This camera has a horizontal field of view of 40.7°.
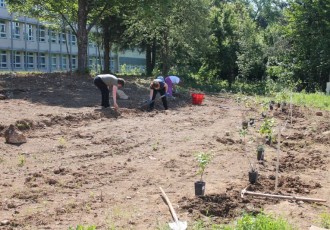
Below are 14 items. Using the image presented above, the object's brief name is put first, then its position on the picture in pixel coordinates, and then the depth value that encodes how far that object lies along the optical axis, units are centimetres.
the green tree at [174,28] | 2746
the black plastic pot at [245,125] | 1246
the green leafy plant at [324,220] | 522
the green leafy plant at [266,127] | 867
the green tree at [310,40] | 3112
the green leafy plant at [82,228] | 436
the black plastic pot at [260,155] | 880
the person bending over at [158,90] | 1485
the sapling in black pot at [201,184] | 621
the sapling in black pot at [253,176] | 705
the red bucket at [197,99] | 1936
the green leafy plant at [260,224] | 461
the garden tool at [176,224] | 496
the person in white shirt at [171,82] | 1791
